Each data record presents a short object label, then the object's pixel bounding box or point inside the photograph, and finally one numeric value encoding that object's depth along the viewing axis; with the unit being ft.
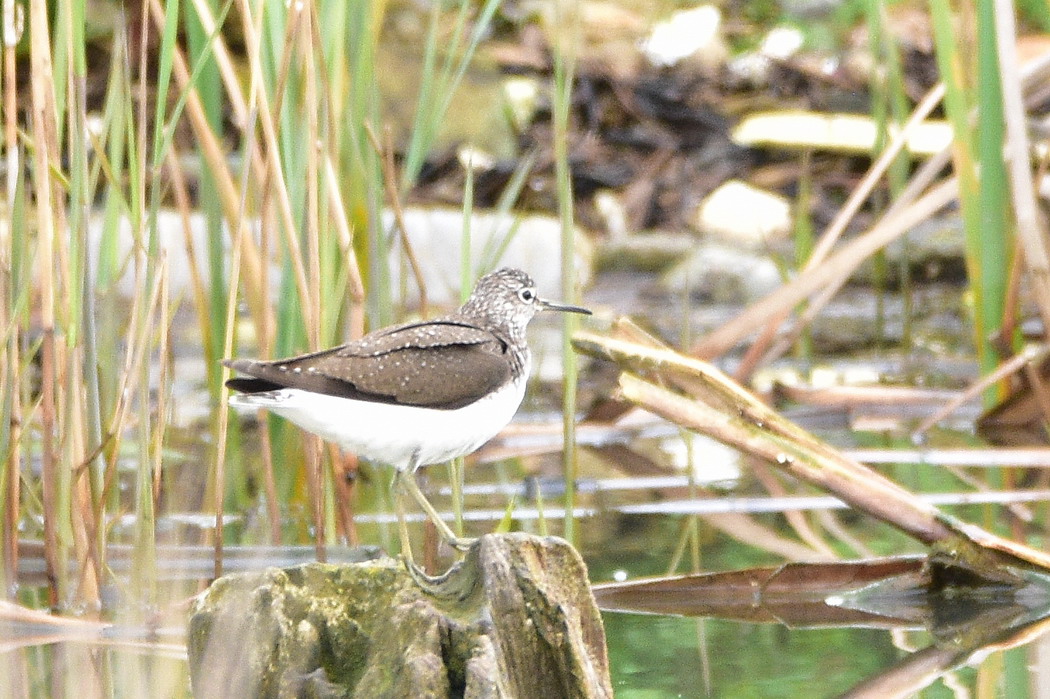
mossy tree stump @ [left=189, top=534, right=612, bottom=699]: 18.99
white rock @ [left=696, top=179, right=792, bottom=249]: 62.64
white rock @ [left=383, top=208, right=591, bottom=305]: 55.42
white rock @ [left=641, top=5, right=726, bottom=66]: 71.36
